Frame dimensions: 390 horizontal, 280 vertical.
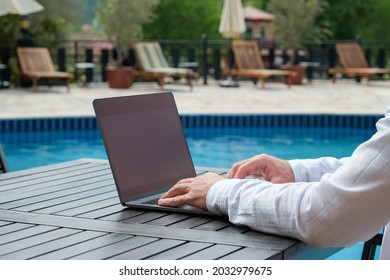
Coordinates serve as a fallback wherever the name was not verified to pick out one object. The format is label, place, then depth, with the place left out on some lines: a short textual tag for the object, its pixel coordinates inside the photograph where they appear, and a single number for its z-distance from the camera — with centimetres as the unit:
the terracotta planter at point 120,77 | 1402
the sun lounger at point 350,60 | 1598
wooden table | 153
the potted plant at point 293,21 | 1652
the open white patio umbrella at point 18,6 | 860
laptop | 189
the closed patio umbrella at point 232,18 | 1564
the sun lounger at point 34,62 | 1320
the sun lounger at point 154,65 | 1378
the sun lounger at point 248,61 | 1492
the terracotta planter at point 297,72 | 1555
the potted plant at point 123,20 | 1504
